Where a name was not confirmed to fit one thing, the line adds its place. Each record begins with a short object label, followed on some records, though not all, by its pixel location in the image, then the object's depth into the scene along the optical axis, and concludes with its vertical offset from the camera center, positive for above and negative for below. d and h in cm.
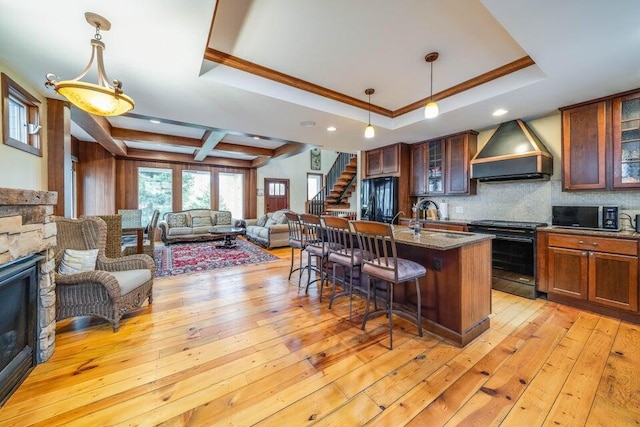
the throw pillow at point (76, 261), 237 -45
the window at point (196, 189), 818 +75
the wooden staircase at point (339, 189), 798 +73
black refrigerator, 490 +25
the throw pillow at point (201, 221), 750 -26
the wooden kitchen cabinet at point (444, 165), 415 +80
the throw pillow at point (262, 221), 736 -26
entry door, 948 +67
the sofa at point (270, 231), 618 -49
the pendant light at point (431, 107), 240 +98
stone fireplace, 150 -22
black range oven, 316 -57
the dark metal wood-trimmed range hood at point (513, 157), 328 +72
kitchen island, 211 -64
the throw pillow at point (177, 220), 717 -21
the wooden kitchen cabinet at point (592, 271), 250 -65
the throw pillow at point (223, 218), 791 -18
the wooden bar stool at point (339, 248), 249 -41
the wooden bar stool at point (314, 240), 302 -38
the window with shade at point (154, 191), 759 +66
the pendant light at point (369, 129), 310 +99
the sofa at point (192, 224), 680 -33
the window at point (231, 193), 880 +67
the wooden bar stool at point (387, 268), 198 -48
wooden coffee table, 620 -50
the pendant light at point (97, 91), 173 +85
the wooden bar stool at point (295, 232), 353 -29
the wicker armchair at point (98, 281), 220 -62
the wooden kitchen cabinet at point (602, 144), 270 +74
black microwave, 283 -9
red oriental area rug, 440 -91
